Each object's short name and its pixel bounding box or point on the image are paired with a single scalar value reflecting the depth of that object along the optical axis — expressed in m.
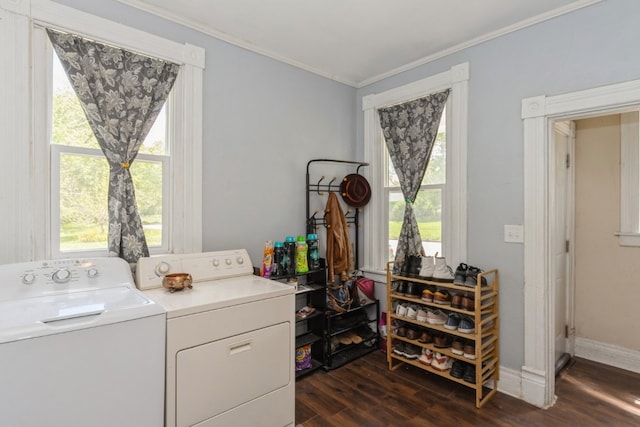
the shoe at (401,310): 2.63
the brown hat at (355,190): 3.14
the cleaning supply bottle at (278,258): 2.54
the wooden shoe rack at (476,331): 2.19
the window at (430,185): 2.61
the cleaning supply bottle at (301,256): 2.65
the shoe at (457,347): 2.31
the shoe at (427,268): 2.53
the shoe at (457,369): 2.30
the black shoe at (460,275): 2.30
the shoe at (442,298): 2.40
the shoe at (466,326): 2.26
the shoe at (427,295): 2.47
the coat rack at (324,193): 2.94
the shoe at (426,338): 2.52
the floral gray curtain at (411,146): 2.79
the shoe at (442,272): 2.45
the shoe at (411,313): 2.58
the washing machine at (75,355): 1.11
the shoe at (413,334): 2.60
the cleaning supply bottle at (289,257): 2.58
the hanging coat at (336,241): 2.96
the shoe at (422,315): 2.51
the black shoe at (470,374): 2.23
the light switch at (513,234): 2.30
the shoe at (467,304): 2.29
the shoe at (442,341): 2.43
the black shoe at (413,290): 2.63
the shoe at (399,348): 2.66
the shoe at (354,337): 2.94
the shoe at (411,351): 2.59
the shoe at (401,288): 2.68
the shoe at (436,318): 2.46
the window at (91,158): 1.79
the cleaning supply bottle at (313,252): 2.78
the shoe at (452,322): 2.33
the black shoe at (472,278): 2.24
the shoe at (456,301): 2.32
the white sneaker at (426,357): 2.50
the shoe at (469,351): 2.26
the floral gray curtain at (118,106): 1.89
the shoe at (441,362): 2.41
